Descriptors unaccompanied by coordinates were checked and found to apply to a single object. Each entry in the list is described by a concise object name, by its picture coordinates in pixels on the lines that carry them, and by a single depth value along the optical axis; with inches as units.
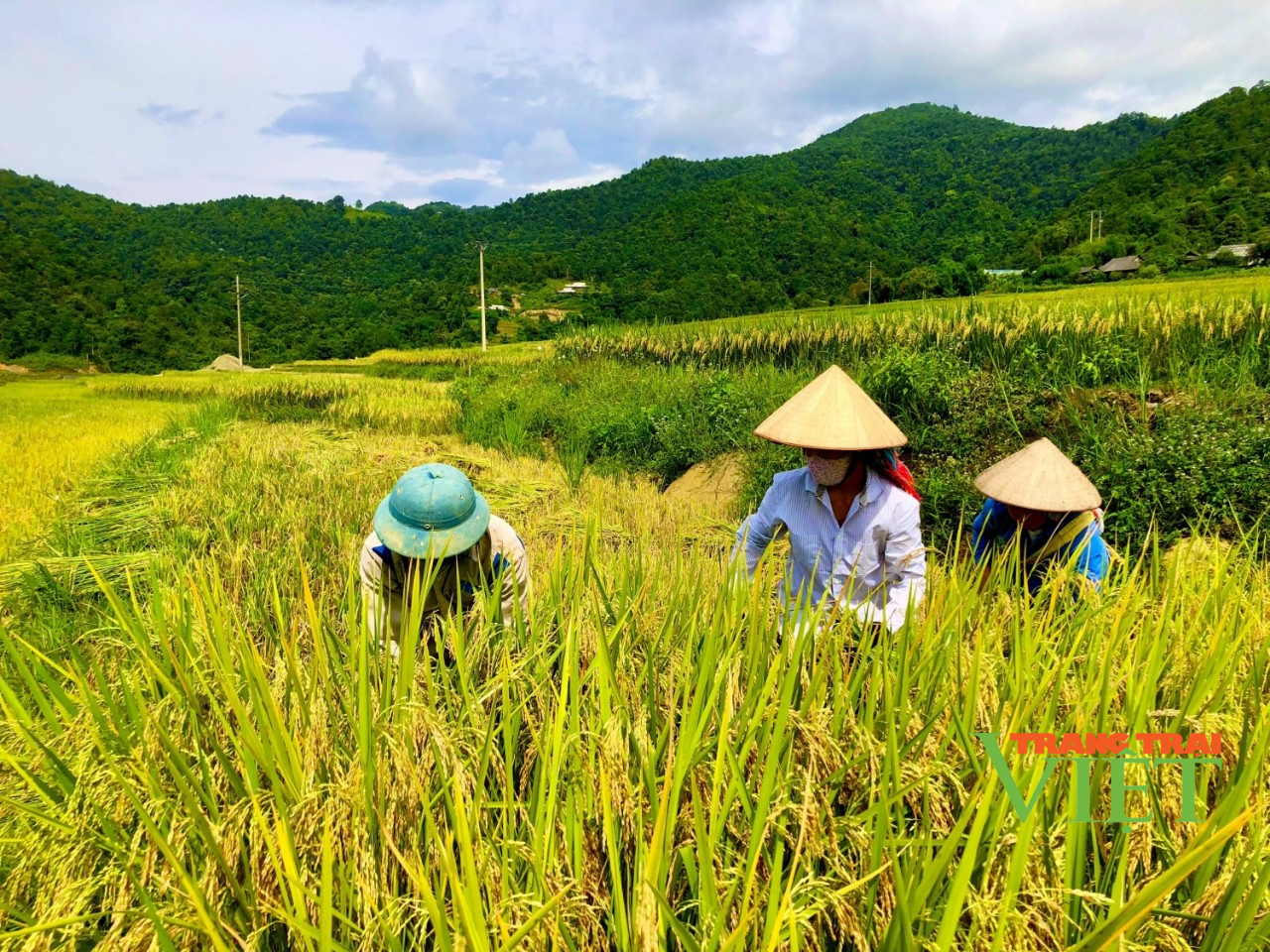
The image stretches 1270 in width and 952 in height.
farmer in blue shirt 105.7
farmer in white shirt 92.9
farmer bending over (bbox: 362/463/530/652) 82.0
